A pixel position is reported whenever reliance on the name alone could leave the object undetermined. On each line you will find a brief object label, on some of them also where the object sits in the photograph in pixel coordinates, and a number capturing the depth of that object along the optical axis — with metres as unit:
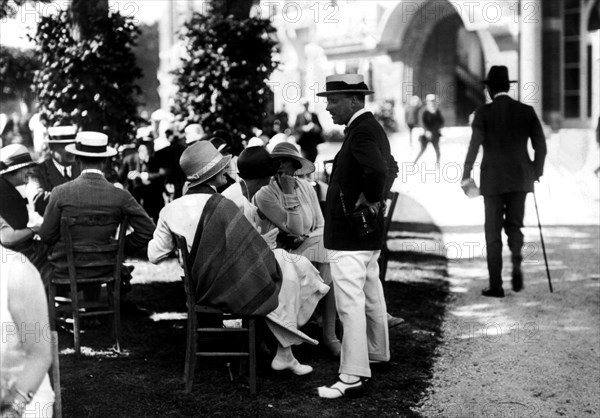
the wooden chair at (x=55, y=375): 2.85
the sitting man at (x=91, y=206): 6.13
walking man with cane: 8.06
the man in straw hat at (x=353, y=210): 5.22
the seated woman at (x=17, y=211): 6.32
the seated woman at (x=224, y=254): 5.29
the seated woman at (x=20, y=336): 2.33
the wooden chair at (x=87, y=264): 6.11
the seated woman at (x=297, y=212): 6.18
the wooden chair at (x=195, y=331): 5.29
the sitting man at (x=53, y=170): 7.42
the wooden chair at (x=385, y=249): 8.08
